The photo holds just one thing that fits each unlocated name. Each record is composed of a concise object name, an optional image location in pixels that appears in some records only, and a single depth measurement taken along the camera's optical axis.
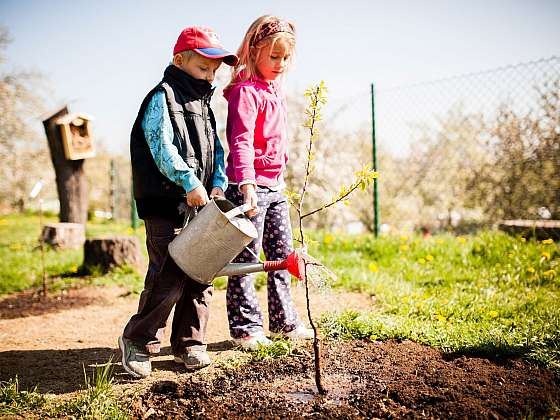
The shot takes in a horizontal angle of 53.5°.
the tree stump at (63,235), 7.02
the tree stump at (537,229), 5.80
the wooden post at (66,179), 7.56
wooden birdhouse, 7.48
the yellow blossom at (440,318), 3.32
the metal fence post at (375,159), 6.23
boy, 2.53
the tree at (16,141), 14.88
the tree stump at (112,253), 5.40
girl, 2.81
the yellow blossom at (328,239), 5.82
